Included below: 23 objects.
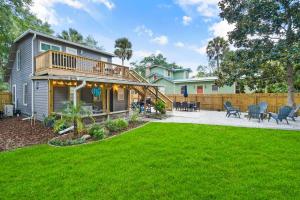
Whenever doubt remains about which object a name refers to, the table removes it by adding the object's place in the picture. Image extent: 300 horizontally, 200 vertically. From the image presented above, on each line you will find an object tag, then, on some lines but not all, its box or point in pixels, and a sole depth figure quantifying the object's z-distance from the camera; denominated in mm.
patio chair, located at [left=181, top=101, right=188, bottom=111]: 19041
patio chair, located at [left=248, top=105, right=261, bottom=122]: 12450
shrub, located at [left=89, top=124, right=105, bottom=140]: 7887
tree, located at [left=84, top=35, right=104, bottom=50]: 36612
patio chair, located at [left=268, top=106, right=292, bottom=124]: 11164
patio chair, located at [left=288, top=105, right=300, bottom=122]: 11703
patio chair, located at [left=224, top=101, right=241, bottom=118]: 14523
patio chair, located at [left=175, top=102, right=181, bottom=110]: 19656
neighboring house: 23469
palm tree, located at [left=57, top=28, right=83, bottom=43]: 28609
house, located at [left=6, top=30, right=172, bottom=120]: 10867
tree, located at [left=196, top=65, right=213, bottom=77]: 50278
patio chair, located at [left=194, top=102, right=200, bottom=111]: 19047
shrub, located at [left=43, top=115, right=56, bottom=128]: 9961
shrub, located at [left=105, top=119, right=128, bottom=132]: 9345
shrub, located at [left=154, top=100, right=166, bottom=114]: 14855
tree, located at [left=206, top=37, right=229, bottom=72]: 36888
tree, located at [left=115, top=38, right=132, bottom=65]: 30578
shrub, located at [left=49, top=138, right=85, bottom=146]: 7059
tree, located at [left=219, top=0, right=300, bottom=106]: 13891
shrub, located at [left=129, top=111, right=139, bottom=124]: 11766
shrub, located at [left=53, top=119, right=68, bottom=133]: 8375
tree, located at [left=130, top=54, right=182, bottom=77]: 53000
